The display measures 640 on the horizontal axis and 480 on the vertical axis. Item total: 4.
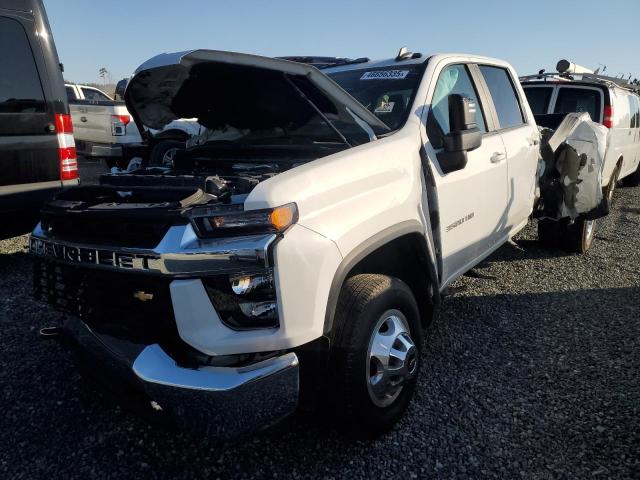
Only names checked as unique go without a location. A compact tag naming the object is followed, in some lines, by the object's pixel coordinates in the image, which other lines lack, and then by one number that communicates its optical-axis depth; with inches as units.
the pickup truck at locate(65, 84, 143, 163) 392.5
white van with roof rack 289.4
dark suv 172.2
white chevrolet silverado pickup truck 75.2
